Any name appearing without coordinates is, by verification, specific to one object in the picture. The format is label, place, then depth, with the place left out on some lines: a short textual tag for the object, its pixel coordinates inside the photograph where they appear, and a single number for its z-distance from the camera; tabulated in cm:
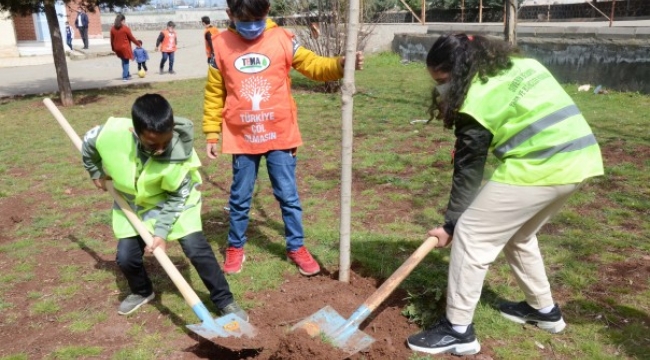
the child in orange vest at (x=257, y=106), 362
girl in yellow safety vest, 262
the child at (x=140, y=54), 1498
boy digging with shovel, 317
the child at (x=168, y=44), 1543
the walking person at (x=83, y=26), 2505
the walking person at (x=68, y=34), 2411
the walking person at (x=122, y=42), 1453
